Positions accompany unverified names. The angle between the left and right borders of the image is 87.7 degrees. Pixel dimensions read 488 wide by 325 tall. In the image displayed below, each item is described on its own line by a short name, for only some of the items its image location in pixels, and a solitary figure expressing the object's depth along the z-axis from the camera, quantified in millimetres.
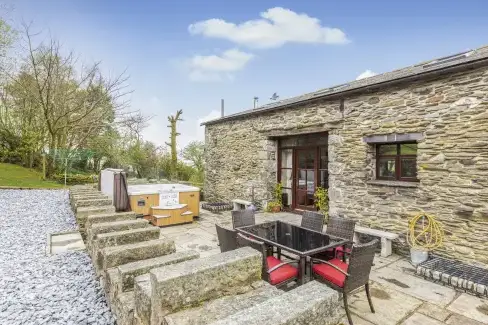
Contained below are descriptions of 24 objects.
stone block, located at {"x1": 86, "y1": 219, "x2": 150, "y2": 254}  3391
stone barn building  4180
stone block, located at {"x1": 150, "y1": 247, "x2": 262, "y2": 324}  1629
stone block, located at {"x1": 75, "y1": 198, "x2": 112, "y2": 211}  5031
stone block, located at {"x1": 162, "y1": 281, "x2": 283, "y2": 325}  1532
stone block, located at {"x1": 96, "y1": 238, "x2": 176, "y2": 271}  2707
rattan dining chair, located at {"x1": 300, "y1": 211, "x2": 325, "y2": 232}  4438
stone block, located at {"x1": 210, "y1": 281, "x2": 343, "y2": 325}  1308
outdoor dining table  3139
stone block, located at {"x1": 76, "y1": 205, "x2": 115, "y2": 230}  4344
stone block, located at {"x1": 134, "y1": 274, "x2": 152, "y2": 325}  1827
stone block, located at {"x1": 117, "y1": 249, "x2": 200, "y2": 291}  2322
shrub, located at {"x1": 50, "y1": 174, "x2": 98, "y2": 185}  14336
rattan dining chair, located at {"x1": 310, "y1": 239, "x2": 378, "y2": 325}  2678
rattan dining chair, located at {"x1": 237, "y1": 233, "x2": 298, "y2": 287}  2977
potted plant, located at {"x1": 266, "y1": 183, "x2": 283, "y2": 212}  8109
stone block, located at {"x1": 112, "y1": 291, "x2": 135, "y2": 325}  2098
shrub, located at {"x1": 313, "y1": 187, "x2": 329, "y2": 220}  6805
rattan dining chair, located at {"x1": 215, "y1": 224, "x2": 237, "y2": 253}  3361
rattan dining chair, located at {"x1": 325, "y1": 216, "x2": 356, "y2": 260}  3704
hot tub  7051
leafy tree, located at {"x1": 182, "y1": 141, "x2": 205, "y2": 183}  16266
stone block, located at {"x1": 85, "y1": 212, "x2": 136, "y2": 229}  3775
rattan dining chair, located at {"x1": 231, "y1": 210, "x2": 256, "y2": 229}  4418
